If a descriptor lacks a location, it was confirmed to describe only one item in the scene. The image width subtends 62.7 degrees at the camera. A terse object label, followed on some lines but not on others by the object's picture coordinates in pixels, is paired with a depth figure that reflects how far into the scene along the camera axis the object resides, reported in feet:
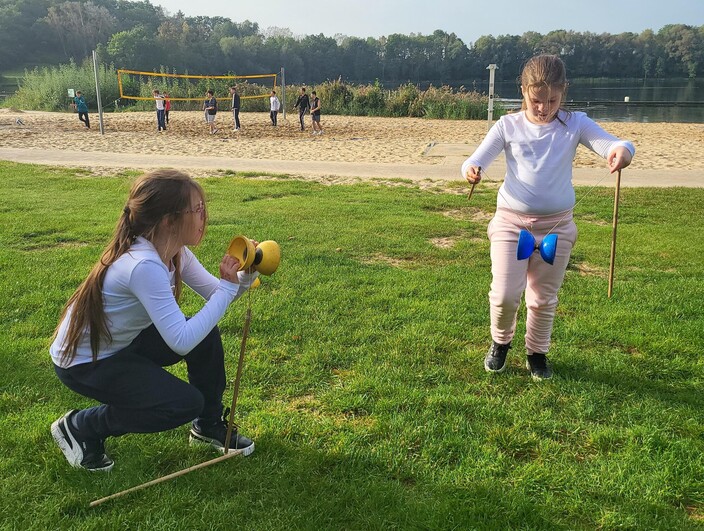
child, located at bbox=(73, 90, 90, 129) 73.77
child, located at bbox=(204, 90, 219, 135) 68.64
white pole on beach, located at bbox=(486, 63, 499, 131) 56.79
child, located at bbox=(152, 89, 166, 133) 69.72
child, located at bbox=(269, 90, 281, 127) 78.46
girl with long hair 7.47
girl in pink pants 10.57
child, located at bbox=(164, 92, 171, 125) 74.23
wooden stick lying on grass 7.89
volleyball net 109.09
